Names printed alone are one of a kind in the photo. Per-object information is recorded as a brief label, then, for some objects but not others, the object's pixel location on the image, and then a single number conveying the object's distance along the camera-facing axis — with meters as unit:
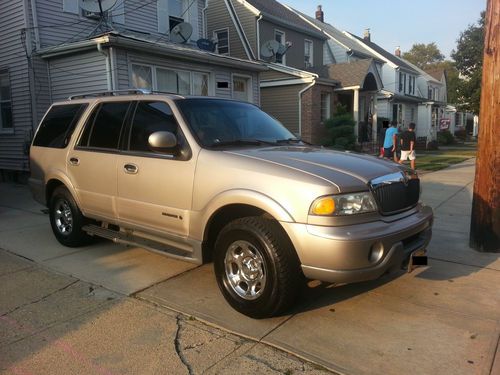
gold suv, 3.40
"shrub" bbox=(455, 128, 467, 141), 43.65
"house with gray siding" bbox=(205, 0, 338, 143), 19.38
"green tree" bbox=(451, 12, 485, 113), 39.09
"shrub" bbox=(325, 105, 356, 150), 18.70
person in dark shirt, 14.16
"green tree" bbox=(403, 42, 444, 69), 81.16
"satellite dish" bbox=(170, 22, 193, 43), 14.24
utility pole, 5.37
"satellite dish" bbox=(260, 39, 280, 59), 19.86
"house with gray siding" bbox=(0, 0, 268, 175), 10.58
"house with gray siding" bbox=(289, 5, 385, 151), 20.88
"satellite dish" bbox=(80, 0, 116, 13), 11.45
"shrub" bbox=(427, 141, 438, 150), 29.23
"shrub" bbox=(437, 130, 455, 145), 35.41
